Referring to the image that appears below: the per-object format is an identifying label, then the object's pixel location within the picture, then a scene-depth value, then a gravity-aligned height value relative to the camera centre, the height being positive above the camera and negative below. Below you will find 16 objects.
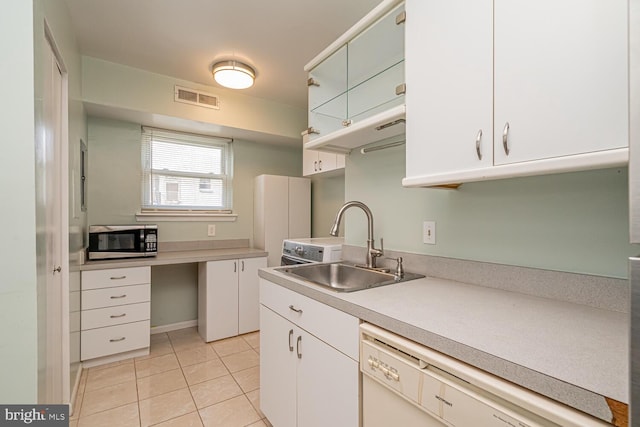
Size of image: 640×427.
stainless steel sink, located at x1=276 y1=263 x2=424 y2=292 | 1.66 -0.38
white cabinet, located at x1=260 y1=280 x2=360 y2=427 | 1.12 -0.68
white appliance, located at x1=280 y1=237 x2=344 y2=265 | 2.16 -0.31
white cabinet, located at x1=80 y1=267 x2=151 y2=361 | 2.34 -0.84
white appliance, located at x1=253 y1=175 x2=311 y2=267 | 3.38 +0.00
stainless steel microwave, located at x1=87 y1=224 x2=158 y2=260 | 2.47 -0.27
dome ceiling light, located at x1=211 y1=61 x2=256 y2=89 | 2.43 +1.15
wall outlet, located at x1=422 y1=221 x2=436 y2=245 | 1.57 -0.11
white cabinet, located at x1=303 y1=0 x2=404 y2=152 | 1.47 +0.77
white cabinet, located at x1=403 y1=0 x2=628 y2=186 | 0.80 +0.41
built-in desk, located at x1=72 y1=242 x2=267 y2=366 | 2.36 -0.79
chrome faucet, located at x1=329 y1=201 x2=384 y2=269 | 1.76 -0.19
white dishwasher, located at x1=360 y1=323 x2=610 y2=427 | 0.63 -0.46
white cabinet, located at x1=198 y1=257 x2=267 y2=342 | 2.85 -0.87
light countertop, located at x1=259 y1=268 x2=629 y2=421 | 0.60 -0.33
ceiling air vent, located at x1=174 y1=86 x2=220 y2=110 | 2.74 +1.08
